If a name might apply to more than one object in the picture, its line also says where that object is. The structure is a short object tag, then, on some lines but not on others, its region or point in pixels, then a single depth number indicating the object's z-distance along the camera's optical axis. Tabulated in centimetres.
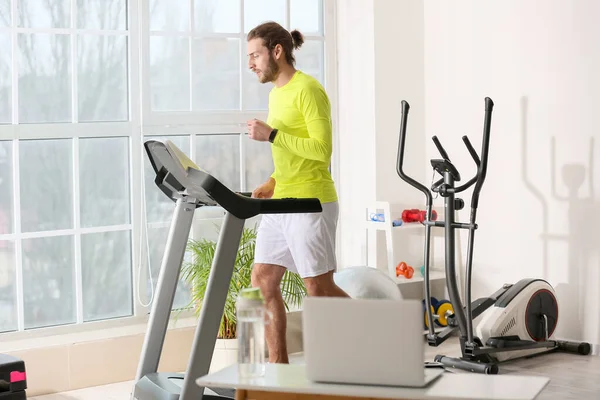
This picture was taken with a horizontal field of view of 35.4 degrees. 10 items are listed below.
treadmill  305
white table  206
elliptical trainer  478
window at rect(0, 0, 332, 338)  463
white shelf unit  552
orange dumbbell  559
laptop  207
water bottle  225
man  389
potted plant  460
